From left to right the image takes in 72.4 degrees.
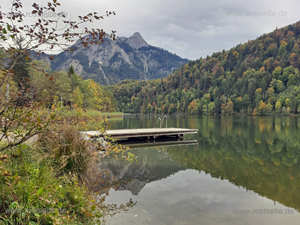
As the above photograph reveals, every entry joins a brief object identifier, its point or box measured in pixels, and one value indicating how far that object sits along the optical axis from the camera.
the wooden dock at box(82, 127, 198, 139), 19.10
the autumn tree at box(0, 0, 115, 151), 3.13
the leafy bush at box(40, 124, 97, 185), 6.73
